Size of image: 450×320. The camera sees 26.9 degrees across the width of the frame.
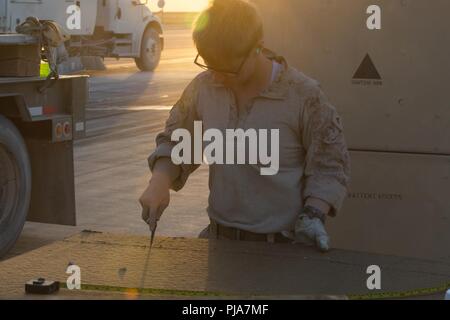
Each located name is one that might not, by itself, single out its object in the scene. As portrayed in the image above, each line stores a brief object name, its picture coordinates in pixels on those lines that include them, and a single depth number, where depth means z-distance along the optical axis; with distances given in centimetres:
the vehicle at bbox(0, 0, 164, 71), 1840
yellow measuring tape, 266
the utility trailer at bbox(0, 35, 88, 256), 680
